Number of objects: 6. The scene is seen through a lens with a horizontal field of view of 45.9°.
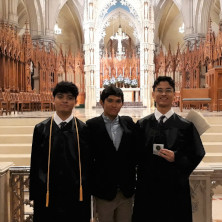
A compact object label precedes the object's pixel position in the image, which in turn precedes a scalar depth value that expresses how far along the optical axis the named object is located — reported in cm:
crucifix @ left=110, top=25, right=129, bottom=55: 1712
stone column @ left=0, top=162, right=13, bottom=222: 222
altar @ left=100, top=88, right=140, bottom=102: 1661
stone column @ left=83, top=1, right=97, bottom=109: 1564
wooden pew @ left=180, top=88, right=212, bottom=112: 872
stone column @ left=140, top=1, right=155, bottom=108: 1586
